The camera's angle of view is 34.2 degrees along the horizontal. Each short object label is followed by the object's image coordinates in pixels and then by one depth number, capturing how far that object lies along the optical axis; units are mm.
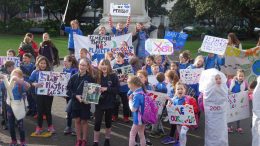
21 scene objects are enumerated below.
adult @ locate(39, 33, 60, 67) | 12305
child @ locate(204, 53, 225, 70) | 10500
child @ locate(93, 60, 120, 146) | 7707
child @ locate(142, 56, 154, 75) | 9842
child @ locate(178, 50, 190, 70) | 9984
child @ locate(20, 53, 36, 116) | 9453
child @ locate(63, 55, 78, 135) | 8836
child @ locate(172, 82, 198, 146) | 7613
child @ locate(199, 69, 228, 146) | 7578
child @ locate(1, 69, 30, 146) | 7578
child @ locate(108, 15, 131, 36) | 13508
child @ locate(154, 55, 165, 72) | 9970
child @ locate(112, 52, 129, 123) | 9491
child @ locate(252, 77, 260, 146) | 7398
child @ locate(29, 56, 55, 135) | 8586
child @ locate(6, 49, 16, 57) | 10315
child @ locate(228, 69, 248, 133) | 9141
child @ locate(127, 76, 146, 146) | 7270
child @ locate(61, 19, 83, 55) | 12875
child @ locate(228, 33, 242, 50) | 11758
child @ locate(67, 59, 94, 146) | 7656
